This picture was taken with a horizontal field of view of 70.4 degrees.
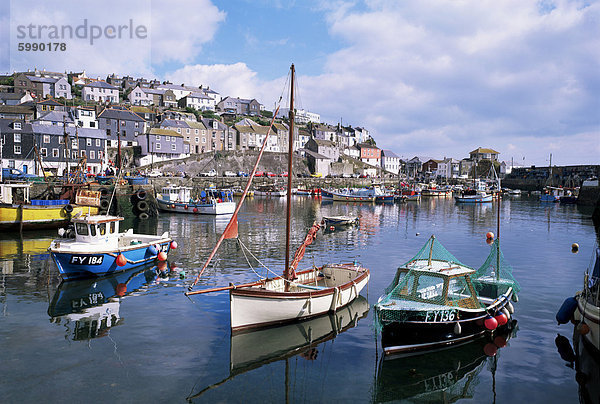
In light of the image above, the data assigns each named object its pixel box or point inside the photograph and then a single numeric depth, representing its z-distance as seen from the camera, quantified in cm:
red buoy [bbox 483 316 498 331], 1486
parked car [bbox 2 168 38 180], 5431
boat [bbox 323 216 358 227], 5025
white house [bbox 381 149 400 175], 16638
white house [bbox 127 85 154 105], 14025
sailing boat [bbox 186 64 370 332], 1552
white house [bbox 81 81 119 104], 13188
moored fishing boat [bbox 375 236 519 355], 1416
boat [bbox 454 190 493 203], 9238
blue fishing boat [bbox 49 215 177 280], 2214
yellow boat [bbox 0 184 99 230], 3741
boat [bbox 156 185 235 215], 5766
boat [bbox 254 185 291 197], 9712
